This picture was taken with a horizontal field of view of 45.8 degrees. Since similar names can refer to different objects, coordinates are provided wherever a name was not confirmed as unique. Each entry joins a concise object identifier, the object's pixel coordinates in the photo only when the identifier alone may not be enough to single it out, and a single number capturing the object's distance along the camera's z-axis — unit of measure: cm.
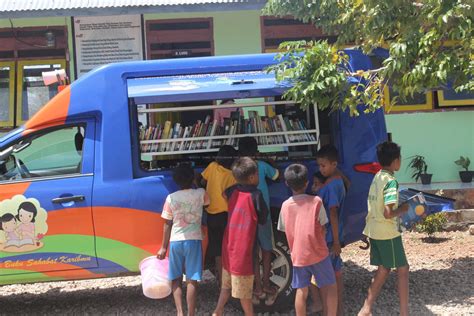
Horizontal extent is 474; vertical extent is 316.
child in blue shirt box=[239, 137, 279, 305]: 472
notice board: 956
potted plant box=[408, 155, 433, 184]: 966
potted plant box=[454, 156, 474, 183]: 966
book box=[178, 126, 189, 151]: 505
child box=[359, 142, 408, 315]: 454
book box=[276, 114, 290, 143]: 510
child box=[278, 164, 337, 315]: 421
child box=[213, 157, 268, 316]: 442
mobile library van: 467
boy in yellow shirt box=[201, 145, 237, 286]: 477
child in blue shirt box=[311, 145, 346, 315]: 449
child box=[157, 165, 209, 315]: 459
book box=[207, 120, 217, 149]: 510
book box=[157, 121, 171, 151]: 502
